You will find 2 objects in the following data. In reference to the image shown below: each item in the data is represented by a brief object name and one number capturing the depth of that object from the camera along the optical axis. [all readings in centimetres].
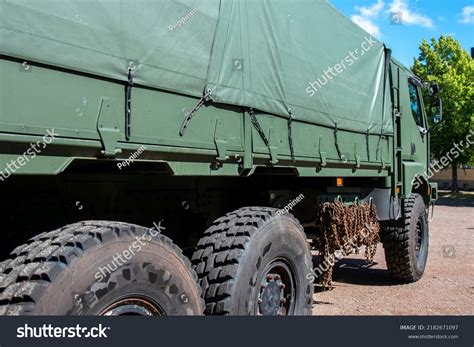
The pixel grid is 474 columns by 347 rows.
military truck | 209
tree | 2733
